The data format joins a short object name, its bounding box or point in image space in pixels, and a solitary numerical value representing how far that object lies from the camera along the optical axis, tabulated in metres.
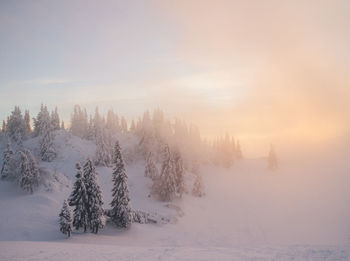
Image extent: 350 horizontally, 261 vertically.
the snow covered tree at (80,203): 28.70
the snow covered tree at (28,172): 40.94
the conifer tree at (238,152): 119.90
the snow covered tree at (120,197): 33.16
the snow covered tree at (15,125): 76.88
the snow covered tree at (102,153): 64.00
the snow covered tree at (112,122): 114.13
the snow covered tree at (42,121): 64.66
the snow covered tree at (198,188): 58.01
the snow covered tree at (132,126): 128.21
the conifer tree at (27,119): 91.36
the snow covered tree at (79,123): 101.25
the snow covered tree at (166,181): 50.38
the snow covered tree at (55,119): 94.24
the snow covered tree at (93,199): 29.30
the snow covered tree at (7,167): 45.76
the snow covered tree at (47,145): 62.28
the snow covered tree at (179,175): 53.00
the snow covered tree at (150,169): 60.47
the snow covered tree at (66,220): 26.12
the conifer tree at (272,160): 98.88
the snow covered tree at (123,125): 133.35
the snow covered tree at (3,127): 91.36
